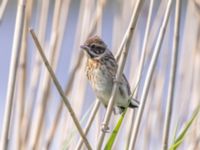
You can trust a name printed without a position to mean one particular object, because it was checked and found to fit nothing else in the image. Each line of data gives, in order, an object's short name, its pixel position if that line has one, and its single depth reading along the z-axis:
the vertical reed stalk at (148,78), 3.92
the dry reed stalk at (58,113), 4.89
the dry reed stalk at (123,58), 3.46
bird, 4.36
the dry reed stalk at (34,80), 4.85
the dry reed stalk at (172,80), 3.91
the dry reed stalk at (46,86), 4.77
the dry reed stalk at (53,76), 3.29
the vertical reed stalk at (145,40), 4.11
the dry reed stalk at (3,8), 4.39
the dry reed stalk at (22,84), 4.70
